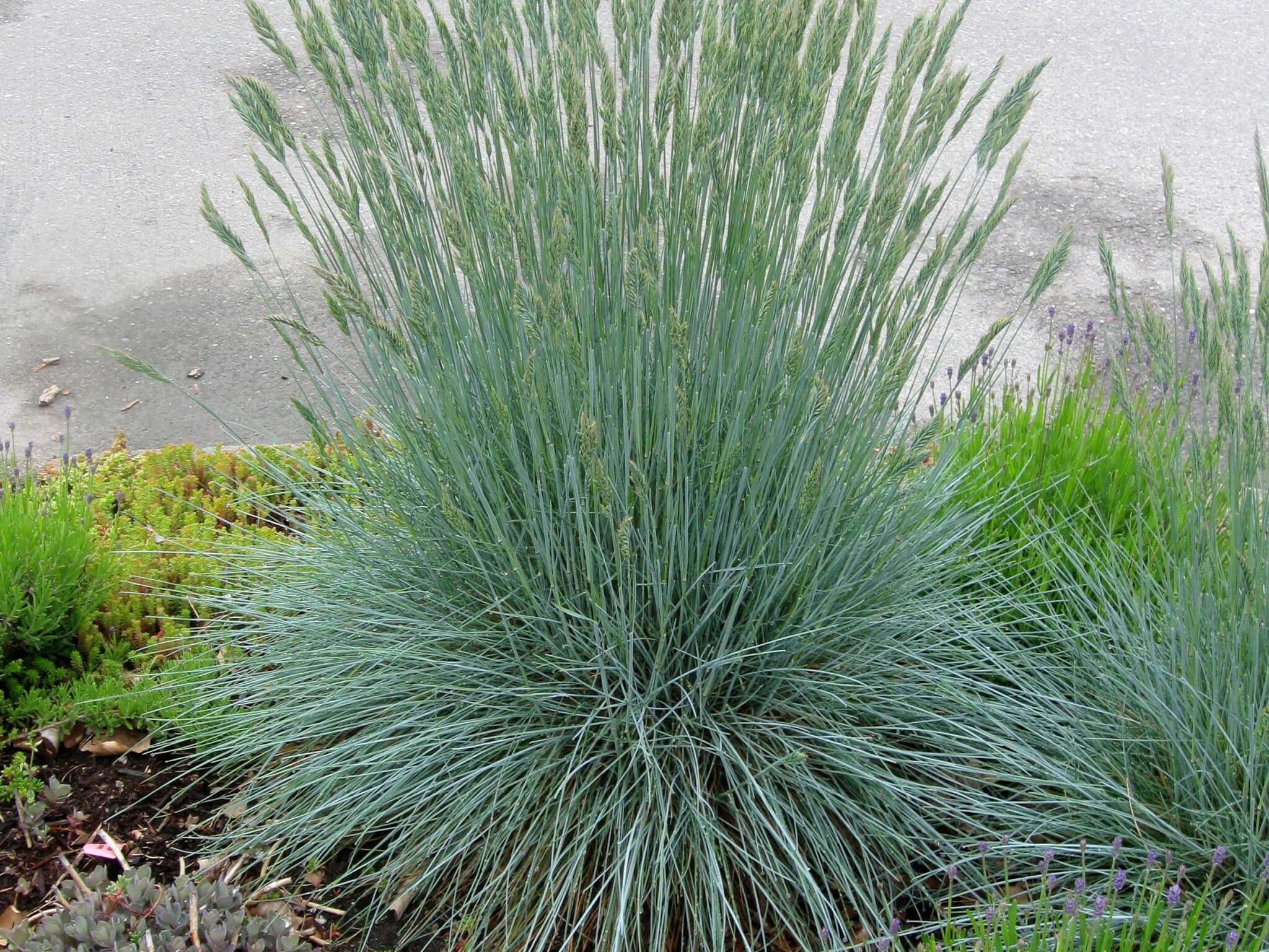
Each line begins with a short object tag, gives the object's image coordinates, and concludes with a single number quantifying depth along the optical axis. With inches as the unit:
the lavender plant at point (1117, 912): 72.6
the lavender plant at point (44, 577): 114.5
